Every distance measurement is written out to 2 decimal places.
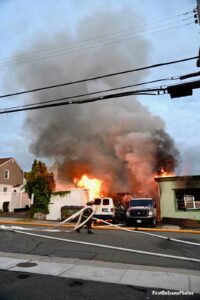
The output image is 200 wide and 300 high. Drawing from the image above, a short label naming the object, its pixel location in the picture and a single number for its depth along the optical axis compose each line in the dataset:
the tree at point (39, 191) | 23.75
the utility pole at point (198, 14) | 9.09
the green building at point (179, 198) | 19.61
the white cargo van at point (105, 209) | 20.08
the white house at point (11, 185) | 33.38
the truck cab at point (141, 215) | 17.58
